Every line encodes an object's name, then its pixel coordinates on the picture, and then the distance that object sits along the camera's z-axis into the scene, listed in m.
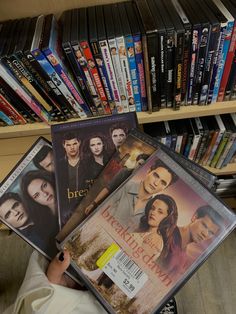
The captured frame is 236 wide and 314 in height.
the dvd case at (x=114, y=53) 0.67
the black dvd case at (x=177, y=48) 0.65
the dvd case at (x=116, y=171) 0.73
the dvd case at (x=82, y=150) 0.78
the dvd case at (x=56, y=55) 0.67
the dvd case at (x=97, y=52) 0.67
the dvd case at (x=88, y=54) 0.67
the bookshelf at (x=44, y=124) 0.77
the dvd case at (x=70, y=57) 0.68
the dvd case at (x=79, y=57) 0.67
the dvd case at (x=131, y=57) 0.66
